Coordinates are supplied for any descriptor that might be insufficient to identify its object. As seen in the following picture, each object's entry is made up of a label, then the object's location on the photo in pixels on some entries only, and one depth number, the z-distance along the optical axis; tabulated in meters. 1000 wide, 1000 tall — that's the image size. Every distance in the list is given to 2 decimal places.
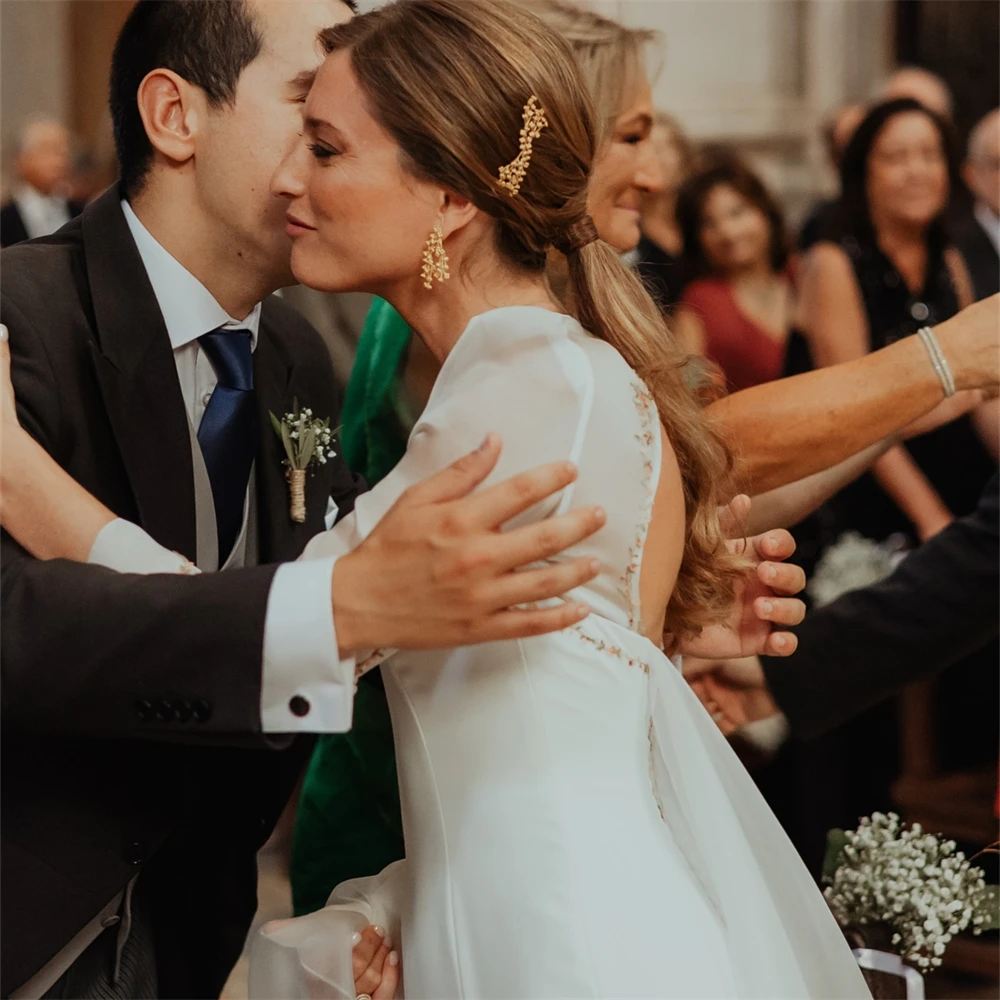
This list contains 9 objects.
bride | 1.77
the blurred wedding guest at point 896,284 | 4.62
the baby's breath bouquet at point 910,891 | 2.46
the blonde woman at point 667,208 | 5.59
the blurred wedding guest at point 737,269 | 5.51
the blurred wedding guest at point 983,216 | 5.26
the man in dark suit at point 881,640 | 2.73
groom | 1.59
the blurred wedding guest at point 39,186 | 8.22
